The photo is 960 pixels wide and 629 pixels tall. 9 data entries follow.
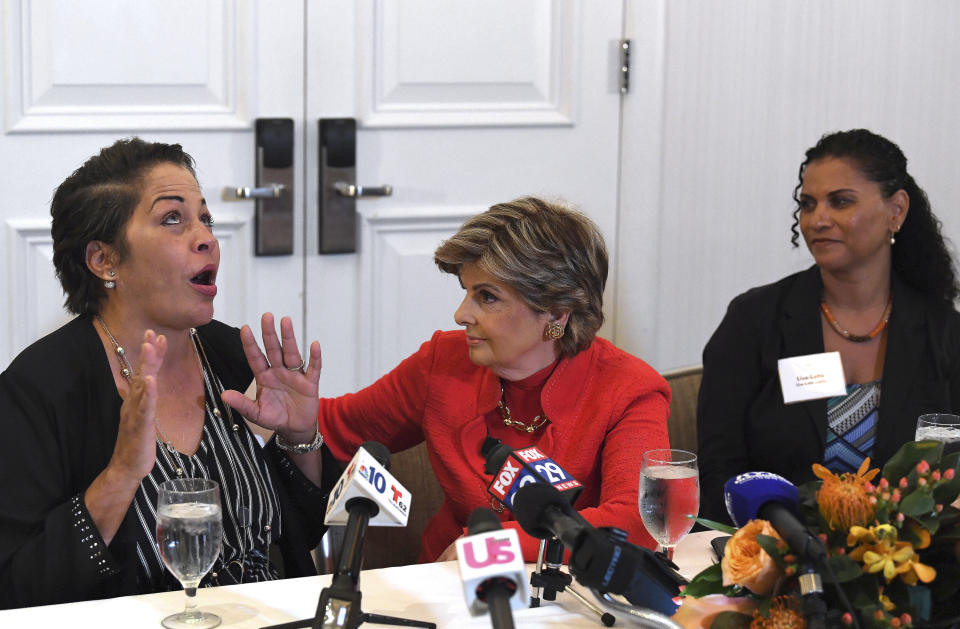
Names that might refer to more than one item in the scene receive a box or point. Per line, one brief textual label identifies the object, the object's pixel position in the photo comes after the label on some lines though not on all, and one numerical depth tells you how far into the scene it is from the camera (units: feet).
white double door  10.45
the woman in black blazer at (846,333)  9.02
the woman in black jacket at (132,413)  6.16
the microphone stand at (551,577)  5.75
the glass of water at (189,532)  5.26
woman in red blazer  7.41
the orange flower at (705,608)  4.84
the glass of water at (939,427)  6.57
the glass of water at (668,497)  5.73
